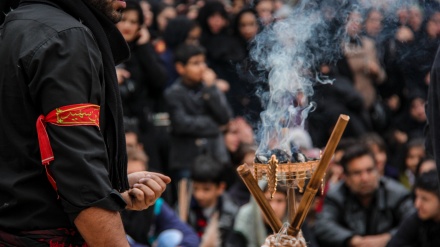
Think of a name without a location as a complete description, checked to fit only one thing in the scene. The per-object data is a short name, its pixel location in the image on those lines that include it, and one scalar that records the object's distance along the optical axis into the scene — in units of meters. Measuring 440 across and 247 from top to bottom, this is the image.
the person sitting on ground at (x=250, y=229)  10.04
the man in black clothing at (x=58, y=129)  4.49
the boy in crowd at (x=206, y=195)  11.59
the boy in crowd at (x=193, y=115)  13.79
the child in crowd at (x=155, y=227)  9.65
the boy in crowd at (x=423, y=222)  9.89
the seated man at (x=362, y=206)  11.00
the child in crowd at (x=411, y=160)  13.56
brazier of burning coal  5.58
